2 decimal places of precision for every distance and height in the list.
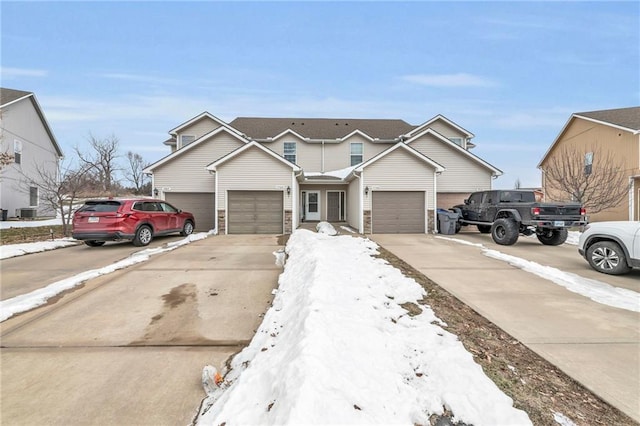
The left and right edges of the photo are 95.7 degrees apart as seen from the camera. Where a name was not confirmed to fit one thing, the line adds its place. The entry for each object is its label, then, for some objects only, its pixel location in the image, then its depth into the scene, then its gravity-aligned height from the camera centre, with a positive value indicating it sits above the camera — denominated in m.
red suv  9.10 -0.35
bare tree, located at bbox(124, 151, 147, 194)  50.41 +7.03
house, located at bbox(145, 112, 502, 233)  14.05 +1.46
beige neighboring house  15.88 +4.02
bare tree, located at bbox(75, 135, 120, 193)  37.97 +8.10
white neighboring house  18.31 +4.39
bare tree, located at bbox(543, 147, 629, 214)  14.58 +1.49
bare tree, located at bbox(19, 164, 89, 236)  12.26 +1.18
